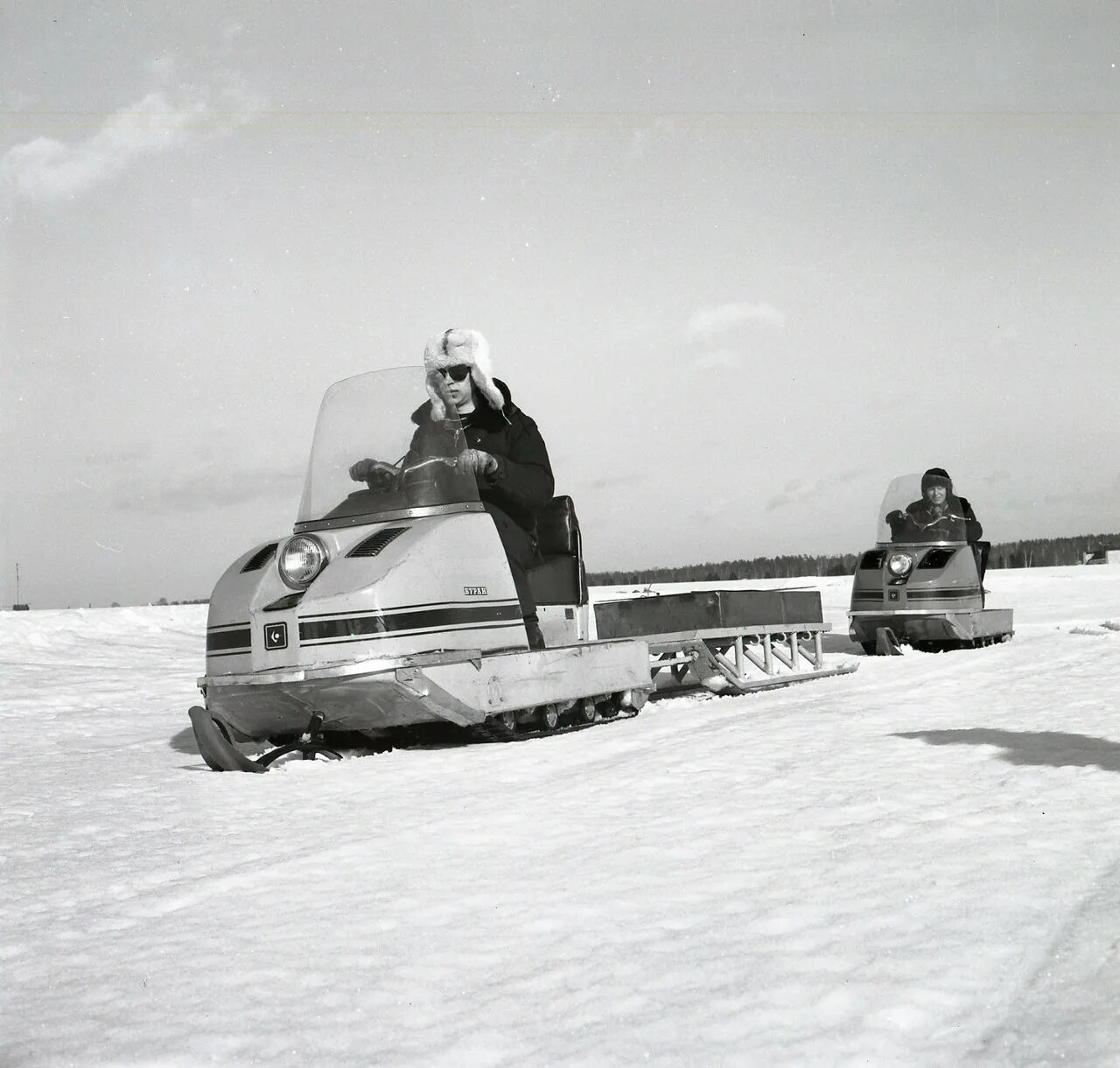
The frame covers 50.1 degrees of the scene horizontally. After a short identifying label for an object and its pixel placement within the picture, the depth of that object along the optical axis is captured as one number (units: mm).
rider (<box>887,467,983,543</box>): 12914
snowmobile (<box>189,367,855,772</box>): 5965
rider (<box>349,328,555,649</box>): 6824
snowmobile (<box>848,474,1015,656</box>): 12281
